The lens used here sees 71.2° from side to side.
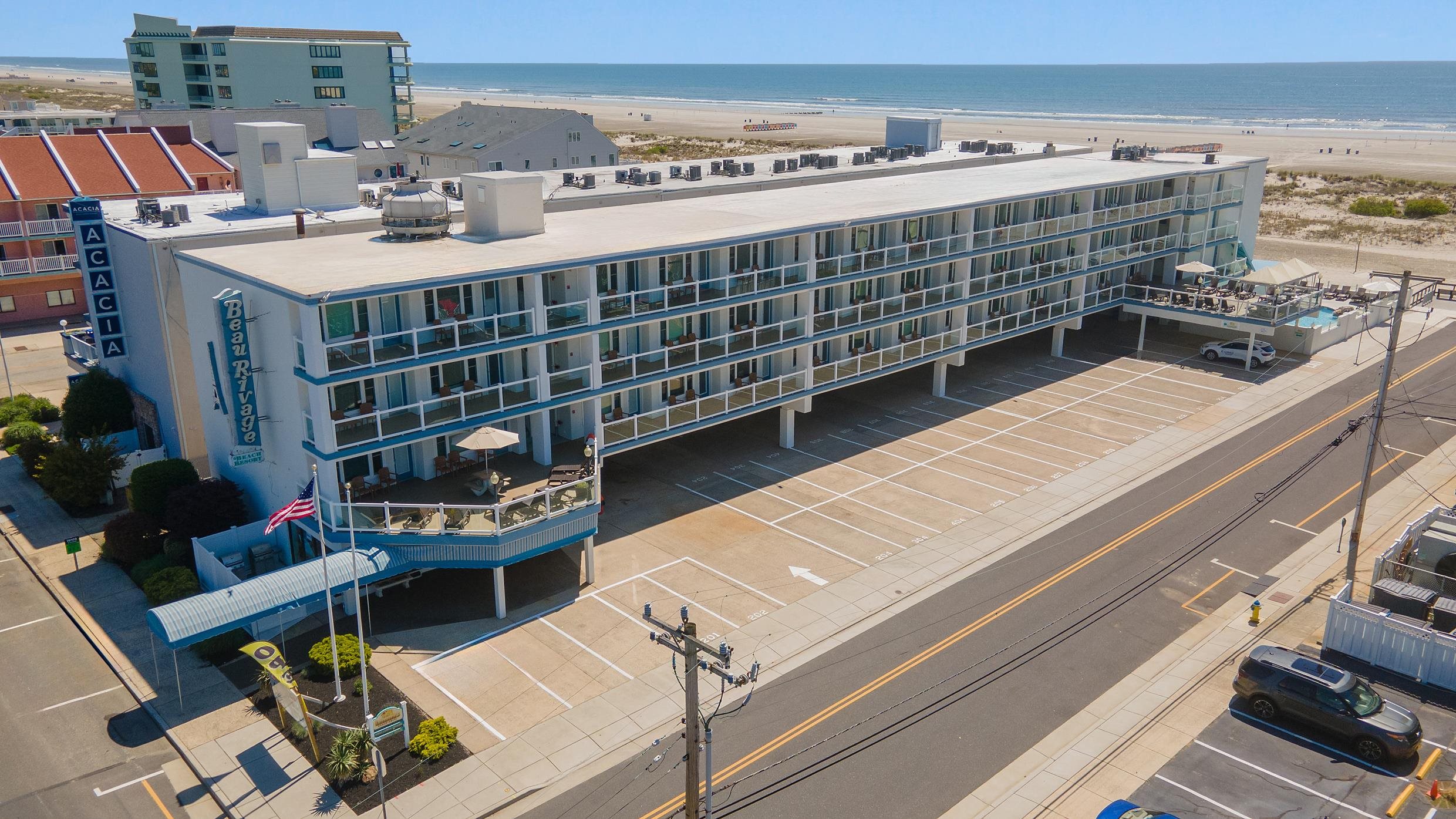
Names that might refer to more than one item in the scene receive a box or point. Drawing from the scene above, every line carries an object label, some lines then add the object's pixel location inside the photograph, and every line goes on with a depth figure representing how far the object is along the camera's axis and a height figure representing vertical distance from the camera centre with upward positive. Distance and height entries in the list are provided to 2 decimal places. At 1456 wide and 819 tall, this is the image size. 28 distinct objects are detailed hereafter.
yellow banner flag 23.41 -12.03
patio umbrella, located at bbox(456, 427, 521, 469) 28.64 -8.51
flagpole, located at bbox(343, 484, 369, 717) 23.42 -10.88
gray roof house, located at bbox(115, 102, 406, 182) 74.19 +0.17
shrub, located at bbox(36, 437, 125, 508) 34.97 -11.46
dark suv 22.72 -12.82
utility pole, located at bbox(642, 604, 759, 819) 16.39 -8.57
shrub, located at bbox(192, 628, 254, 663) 27.22 -13.49
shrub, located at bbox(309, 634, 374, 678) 25.44 -12.72
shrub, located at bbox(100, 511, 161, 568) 31.77 -12.37
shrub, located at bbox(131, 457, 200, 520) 32.34 -10.96
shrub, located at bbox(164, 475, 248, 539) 31.05 -11.34
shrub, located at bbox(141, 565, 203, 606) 28.81 -12.56
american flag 24.78 -9.00
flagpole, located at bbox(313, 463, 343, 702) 24.44 -11.44
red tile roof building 60.56 -3.44
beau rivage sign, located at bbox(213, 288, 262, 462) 29.31 -6.73
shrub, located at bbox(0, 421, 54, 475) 38.09 -11.71
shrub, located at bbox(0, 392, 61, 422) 43.59 -11.76
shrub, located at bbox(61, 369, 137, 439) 40.00 -10.63
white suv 52.97 -11.17
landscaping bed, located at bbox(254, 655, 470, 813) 22.00 -13.63
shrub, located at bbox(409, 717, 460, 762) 22.75 -13.26
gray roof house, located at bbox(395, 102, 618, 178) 89.75 -1.22
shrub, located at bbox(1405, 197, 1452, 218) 95.06 -6.99
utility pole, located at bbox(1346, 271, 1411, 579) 27.25 -8.57
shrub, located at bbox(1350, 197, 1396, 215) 95.88 -6.97
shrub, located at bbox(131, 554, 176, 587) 30.50 -12.73
